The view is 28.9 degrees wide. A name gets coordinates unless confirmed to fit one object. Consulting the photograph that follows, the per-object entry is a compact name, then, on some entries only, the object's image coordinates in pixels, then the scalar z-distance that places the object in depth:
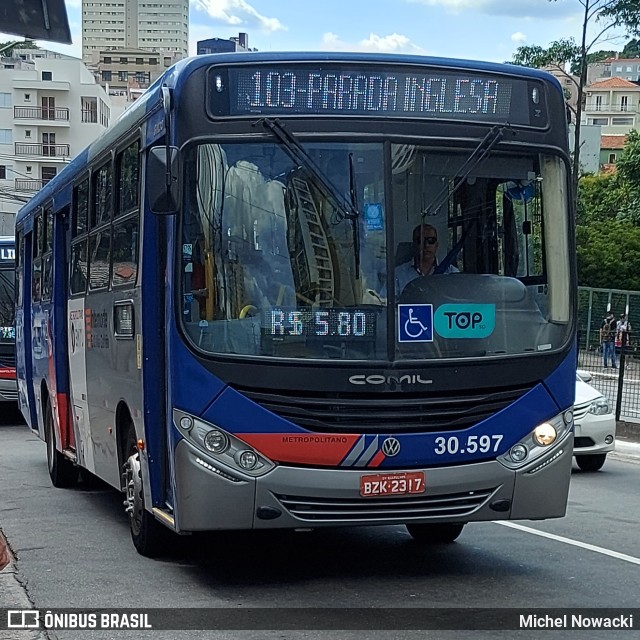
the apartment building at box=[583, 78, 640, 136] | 163.25
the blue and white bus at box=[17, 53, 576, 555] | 7.43
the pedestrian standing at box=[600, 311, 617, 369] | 19.97
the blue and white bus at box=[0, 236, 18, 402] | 22.02
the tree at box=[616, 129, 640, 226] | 45.75
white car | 15.27
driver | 7.63
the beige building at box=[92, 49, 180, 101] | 168.25
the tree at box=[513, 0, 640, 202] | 31.12
